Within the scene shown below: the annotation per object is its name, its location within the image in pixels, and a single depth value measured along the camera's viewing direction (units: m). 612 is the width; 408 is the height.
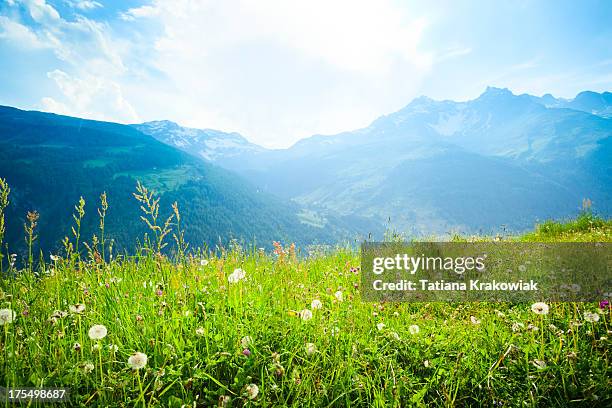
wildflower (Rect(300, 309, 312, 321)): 3.23
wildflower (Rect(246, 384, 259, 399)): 2.34
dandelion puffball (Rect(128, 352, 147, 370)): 2.23
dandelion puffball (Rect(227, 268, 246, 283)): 3.92
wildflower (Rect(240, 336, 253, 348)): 2.79
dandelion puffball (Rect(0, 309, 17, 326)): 2.44
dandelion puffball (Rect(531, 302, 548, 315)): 3.08
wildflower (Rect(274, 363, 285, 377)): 2.55
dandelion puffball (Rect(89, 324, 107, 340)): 2.37
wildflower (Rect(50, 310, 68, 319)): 2.88
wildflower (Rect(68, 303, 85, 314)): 2.75
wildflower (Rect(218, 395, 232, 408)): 2.24
